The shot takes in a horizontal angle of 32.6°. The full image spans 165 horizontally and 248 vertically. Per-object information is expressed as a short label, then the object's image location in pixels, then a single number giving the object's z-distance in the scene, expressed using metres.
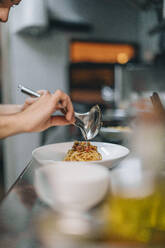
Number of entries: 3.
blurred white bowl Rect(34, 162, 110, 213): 0.54
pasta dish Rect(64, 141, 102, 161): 0.91
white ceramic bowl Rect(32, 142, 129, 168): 0.91
